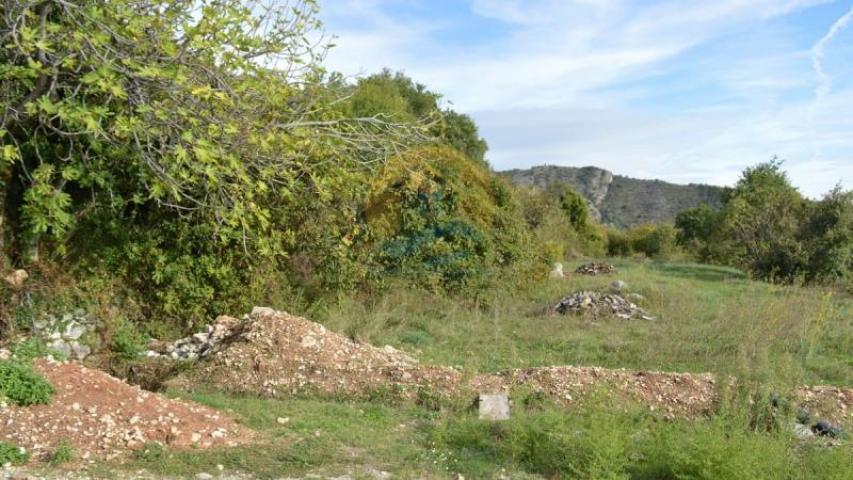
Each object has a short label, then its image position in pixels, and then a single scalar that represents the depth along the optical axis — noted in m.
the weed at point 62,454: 5.12
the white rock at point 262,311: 8.77
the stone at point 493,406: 6.27
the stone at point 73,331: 8.84
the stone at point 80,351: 8.71
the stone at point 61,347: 8.55
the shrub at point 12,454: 5.09
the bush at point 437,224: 12.59
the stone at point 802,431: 5.91
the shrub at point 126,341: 8.61
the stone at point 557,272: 17.57
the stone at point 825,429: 6.08
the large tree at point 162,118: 6.87
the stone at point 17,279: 8.66
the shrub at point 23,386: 5.76
